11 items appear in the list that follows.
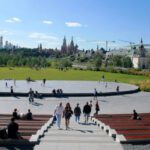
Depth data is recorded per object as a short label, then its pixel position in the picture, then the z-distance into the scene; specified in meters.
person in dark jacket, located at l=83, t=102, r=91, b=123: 12.66
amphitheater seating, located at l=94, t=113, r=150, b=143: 8.02
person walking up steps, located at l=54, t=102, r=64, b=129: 10.52
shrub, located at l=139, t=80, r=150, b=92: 31.90
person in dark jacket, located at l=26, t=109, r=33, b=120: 12.43
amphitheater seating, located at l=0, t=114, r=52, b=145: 7.25
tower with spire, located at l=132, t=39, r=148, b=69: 94.15
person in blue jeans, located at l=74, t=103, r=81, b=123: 12.17
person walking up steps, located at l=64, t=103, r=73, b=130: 10.56
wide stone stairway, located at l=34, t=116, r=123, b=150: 7.04
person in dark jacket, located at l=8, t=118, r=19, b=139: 7.62
